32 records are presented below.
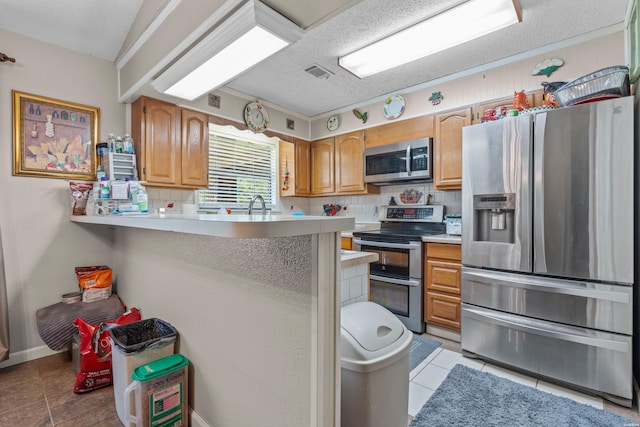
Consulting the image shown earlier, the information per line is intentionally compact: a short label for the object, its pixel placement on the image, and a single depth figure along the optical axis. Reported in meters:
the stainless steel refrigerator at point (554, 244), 1.77
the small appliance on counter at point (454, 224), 2.93
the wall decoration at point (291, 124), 3.99
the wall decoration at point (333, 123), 3.98
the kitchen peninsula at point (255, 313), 0.93
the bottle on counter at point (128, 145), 2.55
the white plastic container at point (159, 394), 1.39
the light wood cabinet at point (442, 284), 2.62
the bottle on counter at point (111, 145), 2.48
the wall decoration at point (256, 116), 3.45
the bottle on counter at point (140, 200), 2.29
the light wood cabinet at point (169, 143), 2.61
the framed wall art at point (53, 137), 2.21
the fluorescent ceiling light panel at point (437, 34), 1.85
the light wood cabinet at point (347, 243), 3.40
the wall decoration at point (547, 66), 2.41
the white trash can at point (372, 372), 1.06
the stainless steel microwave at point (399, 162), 3.11
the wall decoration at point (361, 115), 3.69
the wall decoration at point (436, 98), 3.07
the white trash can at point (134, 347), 1.47
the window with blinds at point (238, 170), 3.40
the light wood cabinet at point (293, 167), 4.08
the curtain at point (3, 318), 2.04
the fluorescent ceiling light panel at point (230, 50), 1.54
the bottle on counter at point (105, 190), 2.21
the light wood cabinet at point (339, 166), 3.72
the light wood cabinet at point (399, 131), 3.16
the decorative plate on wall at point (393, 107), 3.34
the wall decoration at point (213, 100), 3.14
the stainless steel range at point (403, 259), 2.84
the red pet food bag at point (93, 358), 1.81
